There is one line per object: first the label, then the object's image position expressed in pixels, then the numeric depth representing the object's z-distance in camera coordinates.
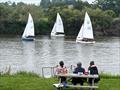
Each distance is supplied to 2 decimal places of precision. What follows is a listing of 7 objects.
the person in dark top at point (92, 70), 15.80
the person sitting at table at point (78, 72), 15.73
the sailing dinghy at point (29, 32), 82.56
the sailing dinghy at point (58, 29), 99.12
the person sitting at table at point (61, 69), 16.12
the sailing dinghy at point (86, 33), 81.50
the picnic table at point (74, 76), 15.23
